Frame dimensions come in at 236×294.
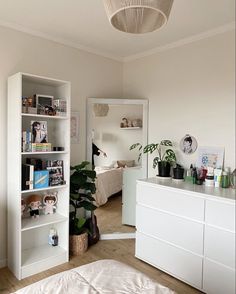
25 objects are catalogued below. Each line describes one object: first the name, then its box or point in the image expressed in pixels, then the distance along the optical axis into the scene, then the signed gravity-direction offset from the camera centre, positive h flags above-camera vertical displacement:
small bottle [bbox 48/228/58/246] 2.52 -0.98
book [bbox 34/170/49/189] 2.24 -0.33
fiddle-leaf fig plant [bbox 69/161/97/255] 2.56 -0.64
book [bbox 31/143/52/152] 2.20 -0.04
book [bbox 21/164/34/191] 2.17 -0.30
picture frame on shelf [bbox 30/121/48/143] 2.25 +0.11
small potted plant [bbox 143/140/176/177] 2.56 -0.13
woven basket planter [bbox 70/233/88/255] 2.55 -1.06
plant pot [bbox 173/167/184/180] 2.43 -0.29
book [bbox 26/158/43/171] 2.30 -0.18
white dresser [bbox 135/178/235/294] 1.83 -0.74
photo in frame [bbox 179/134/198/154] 2.52 +0.00
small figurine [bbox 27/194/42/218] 2.42 -0.61
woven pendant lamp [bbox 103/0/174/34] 1.05 +0.62
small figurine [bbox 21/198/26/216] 2.31 -0.59
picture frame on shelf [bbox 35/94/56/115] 2.31 +0.37
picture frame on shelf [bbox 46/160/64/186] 2.36 -0.28
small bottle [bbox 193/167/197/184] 2.34 -0.31
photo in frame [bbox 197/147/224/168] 2.30 -0.12
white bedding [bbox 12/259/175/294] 1.13 -0.68
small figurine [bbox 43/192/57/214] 2.51 -0.61
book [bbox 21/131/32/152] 2.15 +0.02
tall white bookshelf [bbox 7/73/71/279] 2.12 -0.45
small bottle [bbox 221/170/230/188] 2.14 -0.32
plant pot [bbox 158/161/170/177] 2.56 -0.25
